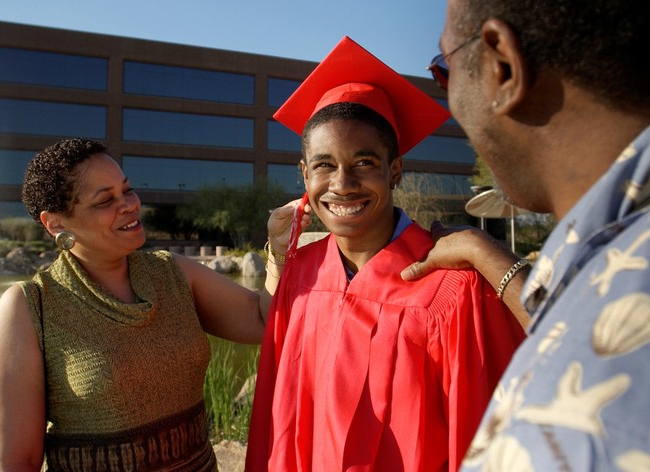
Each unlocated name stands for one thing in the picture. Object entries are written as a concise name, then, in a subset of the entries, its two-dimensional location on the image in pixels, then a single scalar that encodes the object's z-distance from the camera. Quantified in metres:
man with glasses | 0.53
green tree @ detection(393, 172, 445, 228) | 17.20
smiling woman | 1.78
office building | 29.61
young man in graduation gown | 1.52
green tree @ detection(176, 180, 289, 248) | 28.53
